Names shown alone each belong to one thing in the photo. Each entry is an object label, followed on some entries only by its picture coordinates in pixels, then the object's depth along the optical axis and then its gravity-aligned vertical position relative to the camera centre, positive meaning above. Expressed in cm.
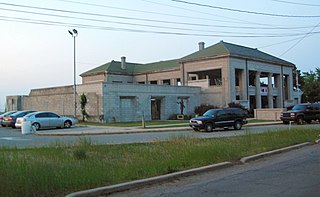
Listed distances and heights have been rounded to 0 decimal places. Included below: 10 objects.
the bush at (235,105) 5278 +34
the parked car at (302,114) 3525 -66
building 4553 +280
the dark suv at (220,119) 2873 -89
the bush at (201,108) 5333 -2
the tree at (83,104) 4500 +65
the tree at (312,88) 7703 +368
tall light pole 4245 +461
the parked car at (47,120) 3294 -89
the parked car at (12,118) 3706 -71
